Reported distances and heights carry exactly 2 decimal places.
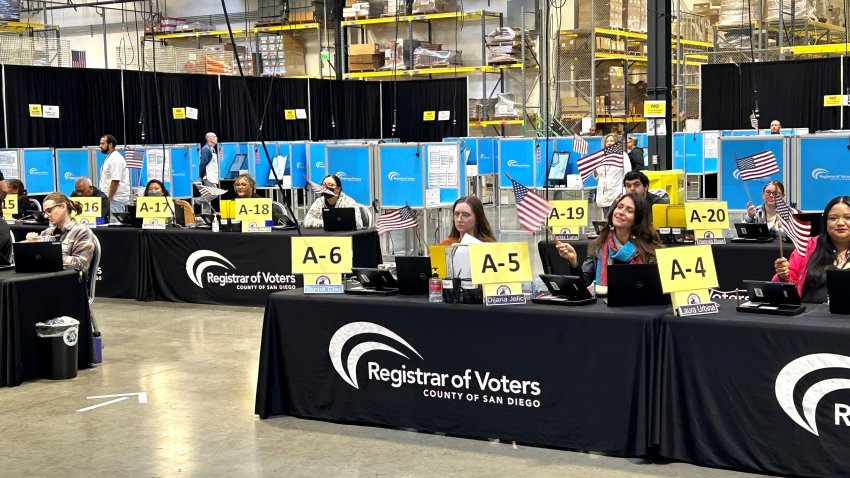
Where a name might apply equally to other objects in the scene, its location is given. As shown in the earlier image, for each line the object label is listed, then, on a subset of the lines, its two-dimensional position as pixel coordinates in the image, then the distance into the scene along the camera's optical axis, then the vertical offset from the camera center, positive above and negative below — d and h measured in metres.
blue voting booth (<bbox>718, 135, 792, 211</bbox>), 9.77 -0.03
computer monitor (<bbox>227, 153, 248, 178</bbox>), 18.17 +0.14
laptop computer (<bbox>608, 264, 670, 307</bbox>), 5.11 -0.59
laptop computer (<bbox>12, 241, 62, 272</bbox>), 7.26 -0.54
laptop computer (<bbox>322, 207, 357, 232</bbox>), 9.85 -0.46
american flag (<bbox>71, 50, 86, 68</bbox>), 24.08 +2.73
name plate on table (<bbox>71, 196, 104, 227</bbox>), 11.09 -0.35
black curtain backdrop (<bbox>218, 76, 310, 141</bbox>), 20.14 +1.24
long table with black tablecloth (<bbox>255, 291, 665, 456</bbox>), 4.98 -1.02
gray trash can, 7.17 -1.16
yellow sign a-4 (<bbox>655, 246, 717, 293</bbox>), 4.86 -0.49
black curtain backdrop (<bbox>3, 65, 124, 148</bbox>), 15.09 +1.09
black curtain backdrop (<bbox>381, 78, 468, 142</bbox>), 22.09 +1.30
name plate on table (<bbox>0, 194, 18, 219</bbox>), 11.53 -0.29
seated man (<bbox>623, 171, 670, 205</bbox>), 8.21 -0.15
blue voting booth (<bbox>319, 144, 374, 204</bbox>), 12.89 +0.02
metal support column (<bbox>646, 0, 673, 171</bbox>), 11.34 +1.09
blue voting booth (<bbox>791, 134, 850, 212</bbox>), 9.53 -0.11
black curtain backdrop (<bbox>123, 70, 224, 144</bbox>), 17.50 +1.22
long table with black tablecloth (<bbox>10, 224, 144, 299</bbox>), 10.69 -0.88
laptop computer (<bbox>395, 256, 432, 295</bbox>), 5.69 -0.57
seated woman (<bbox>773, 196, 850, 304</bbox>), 5.23 -0.50
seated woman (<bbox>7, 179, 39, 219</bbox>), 11.94 -0.23
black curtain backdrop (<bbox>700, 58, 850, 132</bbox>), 17.56 +1.14
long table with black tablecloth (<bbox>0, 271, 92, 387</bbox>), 6.94 -0.88
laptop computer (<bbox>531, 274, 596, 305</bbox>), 5.25 -0.63
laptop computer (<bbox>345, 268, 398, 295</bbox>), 5.83 -0.62
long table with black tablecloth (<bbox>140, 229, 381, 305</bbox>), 9.87 -0.87
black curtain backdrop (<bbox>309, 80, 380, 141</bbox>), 21.73 +1.27
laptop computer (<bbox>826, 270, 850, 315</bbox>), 4.74 -0.59
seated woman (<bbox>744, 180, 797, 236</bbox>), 8.65 -0.42
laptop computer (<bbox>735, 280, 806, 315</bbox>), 4.83 -0.64
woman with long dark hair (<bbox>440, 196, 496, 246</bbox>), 6.19 -0.31
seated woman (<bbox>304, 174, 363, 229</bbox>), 10.19 -0.31
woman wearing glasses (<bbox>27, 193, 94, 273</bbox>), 7.57 -0.43
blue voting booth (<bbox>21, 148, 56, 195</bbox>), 14.33 +0.09
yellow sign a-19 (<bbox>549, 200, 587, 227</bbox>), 8.70 -0.40
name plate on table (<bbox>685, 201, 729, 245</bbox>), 8.02 -0.43
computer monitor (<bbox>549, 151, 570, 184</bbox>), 16.03 -0.06
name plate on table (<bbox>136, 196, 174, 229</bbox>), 10.47 -0.35
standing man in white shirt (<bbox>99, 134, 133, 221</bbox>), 13.64 -0.03
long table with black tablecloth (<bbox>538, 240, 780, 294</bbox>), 8.09 -0.78
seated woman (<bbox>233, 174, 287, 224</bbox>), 10.56 -0.16
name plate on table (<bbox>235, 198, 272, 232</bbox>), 10.03 -0.40
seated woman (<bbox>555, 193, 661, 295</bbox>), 5.73 -0.41
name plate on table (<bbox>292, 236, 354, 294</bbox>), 5.90 -0.50
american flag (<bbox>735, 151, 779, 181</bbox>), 8.38 -0.05
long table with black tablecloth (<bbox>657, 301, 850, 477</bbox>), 4.49 -1.01
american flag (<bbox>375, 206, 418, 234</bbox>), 7.09 -0.35
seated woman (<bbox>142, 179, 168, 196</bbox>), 11.75 -0.16
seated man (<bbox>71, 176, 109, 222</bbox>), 11.40 -0.16
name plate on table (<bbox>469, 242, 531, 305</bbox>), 5.32 -0.53
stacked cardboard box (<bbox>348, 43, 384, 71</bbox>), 23.28 +2.45
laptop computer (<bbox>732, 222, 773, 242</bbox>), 8.31 -0.57
